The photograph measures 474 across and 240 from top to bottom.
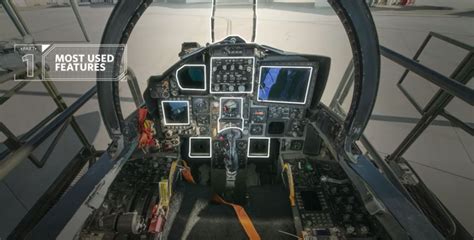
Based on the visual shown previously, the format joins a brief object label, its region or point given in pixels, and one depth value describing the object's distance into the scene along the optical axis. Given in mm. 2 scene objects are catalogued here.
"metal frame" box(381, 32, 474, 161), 1298
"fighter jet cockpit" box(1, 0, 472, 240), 1318
